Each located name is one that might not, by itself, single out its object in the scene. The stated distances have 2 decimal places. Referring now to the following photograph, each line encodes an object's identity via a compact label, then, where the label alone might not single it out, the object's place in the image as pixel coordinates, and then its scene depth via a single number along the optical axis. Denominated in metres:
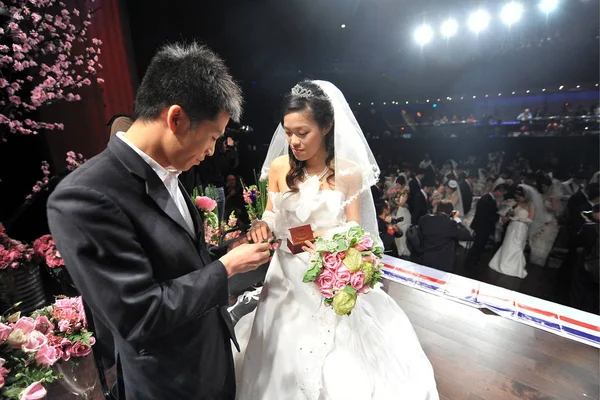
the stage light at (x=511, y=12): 6.10
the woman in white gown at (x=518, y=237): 4.52
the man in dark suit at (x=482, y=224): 4.75
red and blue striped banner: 2.48
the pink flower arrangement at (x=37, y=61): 2.50
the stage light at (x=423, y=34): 6.96
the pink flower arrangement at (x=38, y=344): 0.95
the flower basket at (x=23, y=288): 2.44
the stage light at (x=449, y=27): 6.63
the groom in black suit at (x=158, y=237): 0.82
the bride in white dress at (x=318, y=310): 1.62
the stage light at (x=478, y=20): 6.29
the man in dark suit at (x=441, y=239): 3.85
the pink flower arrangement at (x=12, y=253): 2.28
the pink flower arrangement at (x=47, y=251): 2.36
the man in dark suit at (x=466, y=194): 5.86
